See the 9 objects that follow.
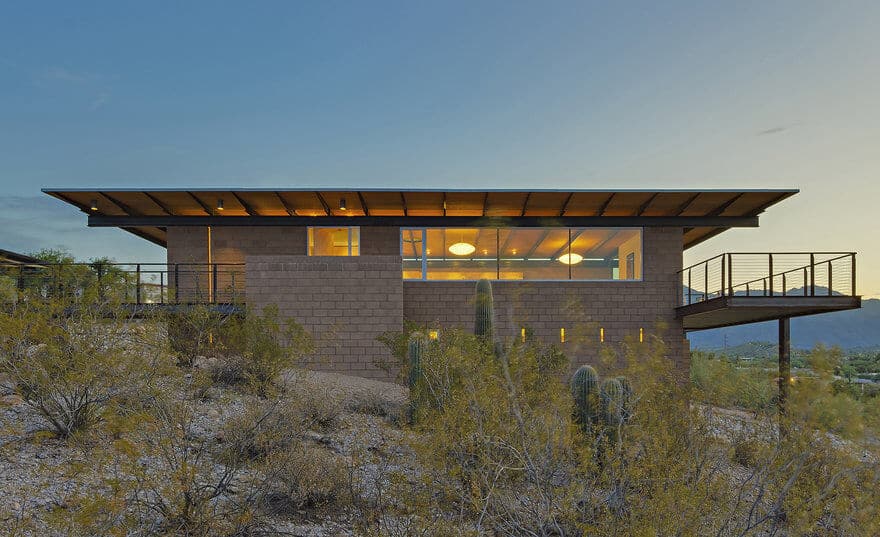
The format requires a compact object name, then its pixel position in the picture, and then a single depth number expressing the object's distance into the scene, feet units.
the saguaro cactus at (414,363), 27.71
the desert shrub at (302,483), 19.65
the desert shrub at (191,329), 33.22
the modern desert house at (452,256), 42.50
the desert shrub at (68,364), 21.09
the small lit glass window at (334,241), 48.73
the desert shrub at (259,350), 30.25
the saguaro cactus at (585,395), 23.35
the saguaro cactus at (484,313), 35.60
